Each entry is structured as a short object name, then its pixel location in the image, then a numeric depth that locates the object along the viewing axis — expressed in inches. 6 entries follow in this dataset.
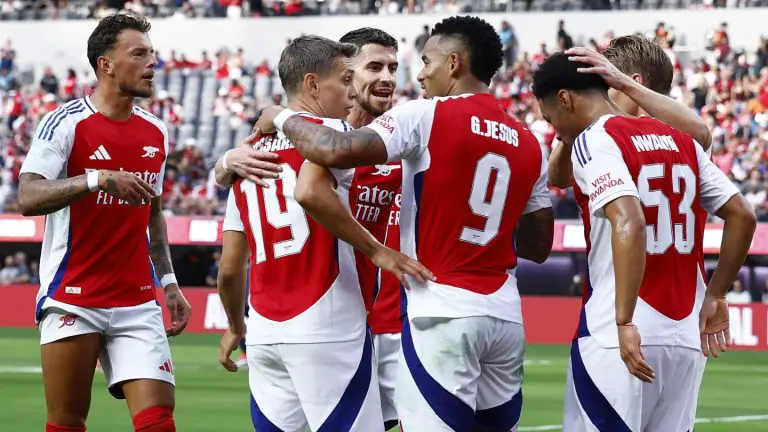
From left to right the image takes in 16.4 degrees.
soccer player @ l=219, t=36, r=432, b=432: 445.3
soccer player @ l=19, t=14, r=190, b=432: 523.4
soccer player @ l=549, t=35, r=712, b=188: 461.2
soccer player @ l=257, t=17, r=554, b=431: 429.8
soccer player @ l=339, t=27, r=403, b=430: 498.6
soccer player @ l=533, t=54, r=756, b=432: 424.1
